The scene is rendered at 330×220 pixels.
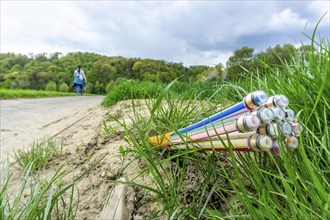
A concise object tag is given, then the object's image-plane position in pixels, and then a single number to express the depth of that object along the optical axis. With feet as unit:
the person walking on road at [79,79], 54.85
